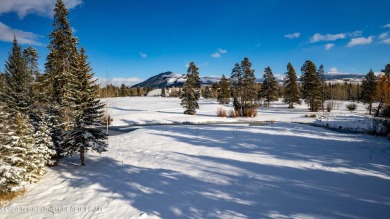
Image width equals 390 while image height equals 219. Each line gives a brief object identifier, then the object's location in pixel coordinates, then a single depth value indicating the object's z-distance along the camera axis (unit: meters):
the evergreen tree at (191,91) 45.44
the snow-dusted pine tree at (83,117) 15.97
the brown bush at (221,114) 45.67
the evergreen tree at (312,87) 53.12
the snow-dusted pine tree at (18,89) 22.08
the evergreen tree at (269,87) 67.38
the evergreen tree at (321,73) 61.66
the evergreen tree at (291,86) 63.34
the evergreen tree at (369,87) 54.03
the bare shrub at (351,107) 60.62
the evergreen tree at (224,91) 79.94
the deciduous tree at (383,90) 41.09
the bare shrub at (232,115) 45.41
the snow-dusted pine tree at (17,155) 11.98
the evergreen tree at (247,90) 45.59
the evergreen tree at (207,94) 117.95
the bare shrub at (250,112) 44.62
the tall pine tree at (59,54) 23.77
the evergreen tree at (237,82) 46.22
